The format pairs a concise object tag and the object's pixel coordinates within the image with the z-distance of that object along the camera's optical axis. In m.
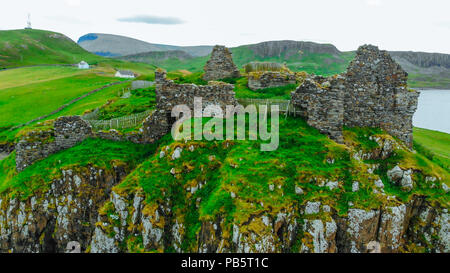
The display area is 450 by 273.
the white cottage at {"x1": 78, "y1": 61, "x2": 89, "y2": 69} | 129.00
